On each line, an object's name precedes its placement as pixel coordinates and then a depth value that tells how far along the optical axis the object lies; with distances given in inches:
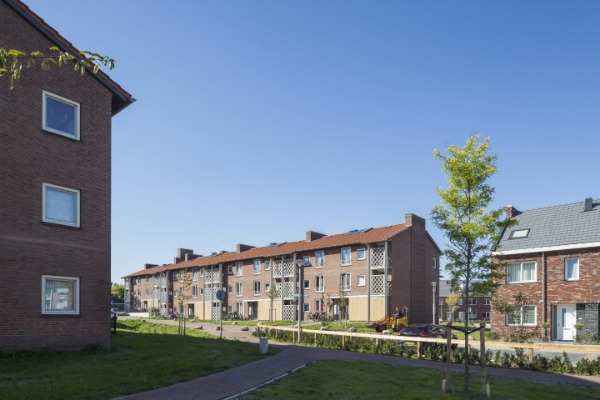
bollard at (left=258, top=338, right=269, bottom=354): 755.4
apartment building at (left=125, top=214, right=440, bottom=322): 1902.1
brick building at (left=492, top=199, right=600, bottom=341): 1182.3
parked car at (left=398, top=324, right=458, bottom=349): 1011.9
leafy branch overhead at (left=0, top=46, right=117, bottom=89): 197.2
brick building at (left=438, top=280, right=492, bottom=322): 2991.1
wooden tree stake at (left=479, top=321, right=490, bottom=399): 492.7
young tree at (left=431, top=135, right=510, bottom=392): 546.6
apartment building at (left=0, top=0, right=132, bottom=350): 600.4
